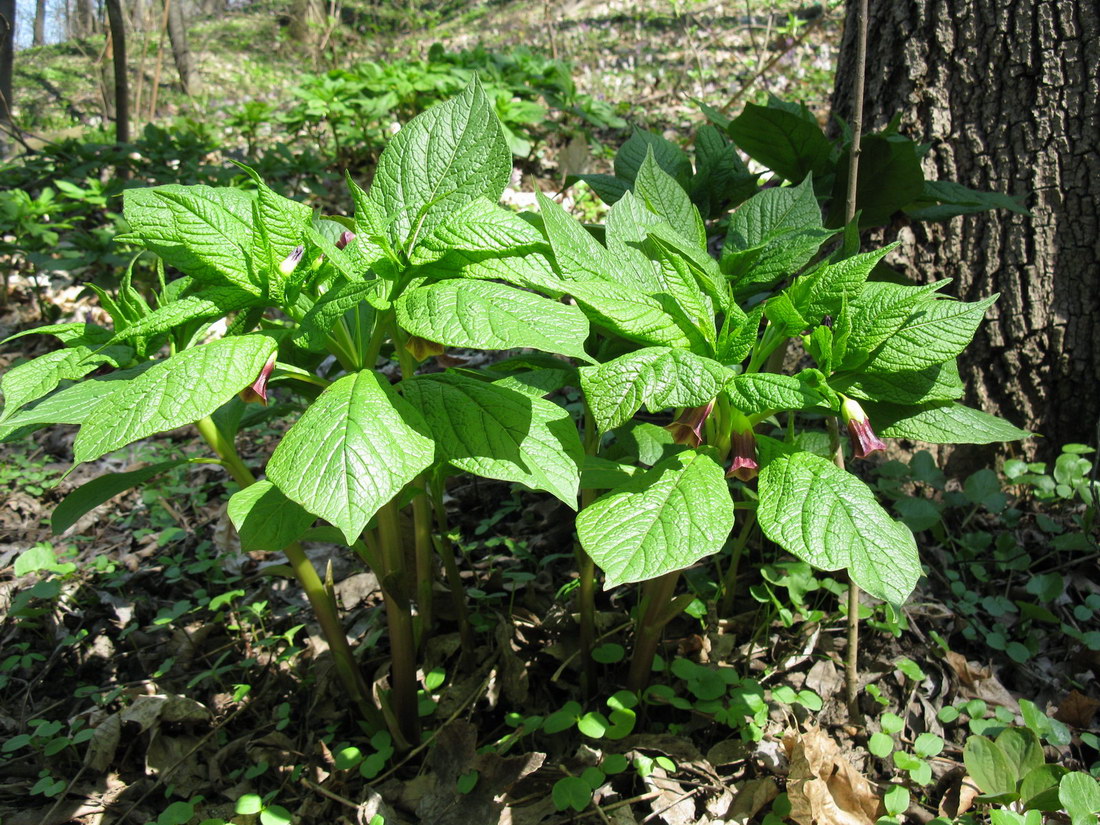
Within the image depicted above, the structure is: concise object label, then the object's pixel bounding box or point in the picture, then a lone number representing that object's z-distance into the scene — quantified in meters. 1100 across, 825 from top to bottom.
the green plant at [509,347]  1.00
